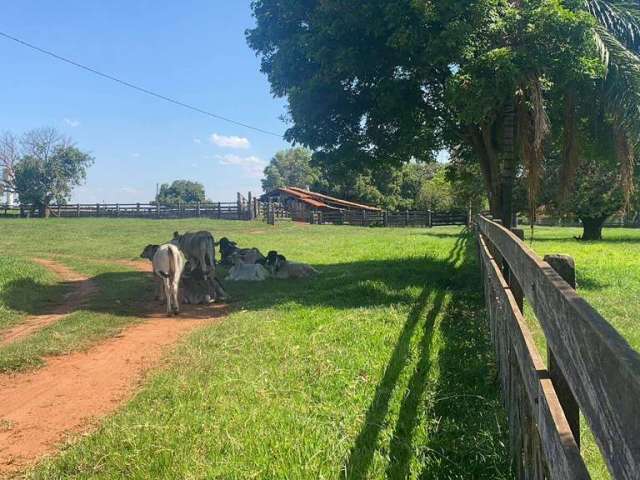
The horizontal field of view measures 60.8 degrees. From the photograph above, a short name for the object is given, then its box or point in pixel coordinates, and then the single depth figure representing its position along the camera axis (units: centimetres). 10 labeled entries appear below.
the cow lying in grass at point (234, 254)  1463
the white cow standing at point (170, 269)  945
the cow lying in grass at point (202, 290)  1066
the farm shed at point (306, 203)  5168
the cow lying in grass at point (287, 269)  1339
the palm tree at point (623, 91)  1044
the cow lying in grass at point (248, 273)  1327
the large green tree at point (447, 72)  1014
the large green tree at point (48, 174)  5191
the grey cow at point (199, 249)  1129
